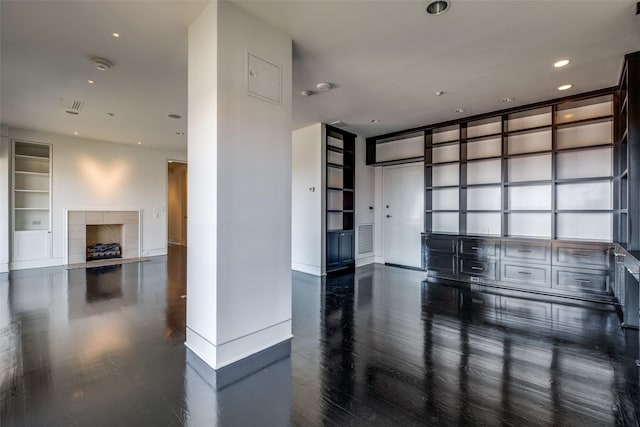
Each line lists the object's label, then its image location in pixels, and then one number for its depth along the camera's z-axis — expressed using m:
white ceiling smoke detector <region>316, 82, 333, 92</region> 3.64
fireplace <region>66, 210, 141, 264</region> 6.34
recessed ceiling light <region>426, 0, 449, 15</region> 2.20
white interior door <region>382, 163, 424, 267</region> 6.04
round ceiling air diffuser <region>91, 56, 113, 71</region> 3.03
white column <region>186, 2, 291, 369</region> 2.21
